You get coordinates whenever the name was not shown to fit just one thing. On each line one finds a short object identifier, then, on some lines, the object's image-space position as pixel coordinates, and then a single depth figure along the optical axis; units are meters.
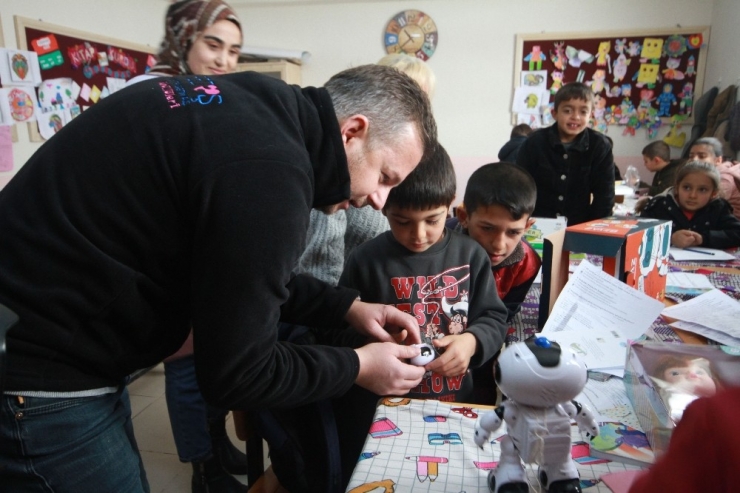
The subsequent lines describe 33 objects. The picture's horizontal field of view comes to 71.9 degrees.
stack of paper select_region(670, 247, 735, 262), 1.78
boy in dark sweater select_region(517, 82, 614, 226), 2.31
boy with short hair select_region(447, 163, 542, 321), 1.21
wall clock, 4.79
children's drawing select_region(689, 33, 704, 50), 4.26
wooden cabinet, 4.74
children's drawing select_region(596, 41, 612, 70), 4.47
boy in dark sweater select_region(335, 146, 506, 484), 1.05
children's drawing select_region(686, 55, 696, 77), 4.31
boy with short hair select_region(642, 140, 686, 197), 4.00
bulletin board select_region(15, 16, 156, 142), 3.13
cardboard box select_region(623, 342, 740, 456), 0.63
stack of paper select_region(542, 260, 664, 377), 1.02
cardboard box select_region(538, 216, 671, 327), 1.12
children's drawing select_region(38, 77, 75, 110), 3.16
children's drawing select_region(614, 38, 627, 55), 4.43
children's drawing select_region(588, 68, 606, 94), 4.52
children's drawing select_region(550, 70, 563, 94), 4.61
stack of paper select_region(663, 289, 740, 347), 1.10
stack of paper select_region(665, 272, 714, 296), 1.42
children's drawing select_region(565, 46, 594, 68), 4.52
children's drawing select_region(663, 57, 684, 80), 4.36
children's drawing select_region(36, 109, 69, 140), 3.17
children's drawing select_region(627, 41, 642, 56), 4.40
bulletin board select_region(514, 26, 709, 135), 4.33
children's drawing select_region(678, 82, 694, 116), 4.35
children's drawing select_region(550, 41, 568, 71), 4.57
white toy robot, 0.58
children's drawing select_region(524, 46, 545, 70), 4.63
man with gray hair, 0.55
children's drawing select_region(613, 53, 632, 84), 4.45
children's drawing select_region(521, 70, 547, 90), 4.65
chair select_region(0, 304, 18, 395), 0.48
